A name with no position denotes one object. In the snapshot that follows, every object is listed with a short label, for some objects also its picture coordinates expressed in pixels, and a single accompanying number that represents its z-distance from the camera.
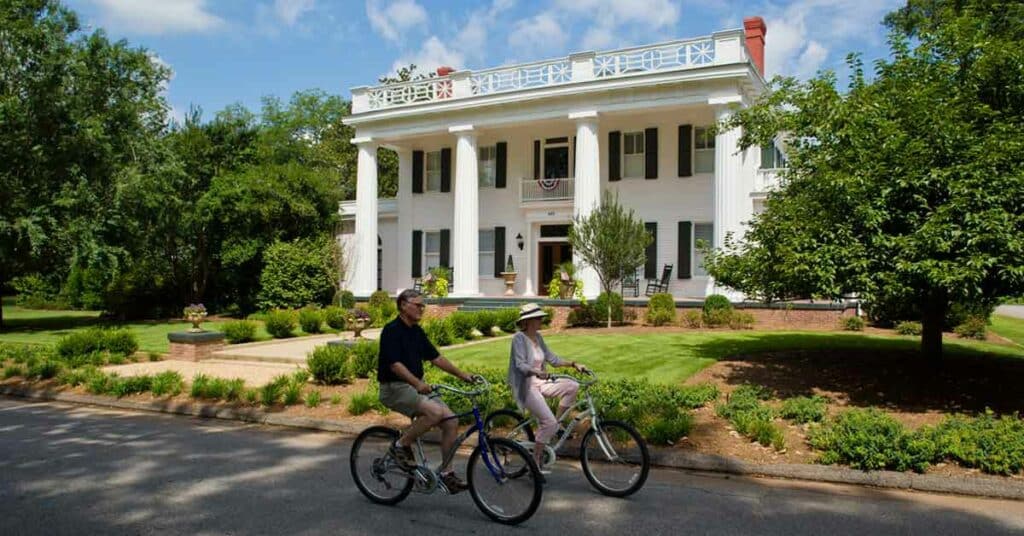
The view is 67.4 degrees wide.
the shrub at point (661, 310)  21.47
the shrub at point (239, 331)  18.95
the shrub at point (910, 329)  18.70
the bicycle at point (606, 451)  6.21
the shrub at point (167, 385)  12.08
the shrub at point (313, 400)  10.75
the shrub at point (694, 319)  21.02
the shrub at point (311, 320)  21.66
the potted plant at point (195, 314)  17.16
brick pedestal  16.38
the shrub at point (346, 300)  28.34
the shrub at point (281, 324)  20.36
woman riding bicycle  6.42
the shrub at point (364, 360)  12.53
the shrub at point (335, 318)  22.42
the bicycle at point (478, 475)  5.62
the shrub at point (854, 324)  19.58
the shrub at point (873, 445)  7.27
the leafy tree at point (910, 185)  8.77
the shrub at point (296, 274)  29.12
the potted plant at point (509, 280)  27.80
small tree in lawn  20.97
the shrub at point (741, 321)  20.58
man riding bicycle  5.91
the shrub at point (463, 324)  18.58
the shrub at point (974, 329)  18.83
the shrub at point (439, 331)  17.50
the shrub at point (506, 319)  20.89
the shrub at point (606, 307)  21.83
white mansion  23.91
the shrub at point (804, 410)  8.95
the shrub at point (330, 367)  12.05
